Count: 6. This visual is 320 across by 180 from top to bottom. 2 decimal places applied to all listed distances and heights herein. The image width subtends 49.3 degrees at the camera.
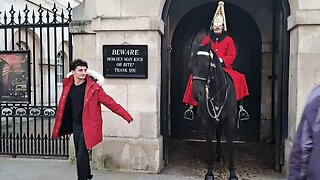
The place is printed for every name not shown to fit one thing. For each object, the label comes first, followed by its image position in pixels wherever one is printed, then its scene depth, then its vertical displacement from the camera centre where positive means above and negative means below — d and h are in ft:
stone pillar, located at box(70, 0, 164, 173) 20.06 -0.54
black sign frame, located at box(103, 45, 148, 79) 20.13 +1.32
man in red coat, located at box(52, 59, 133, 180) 15.67 -1.22
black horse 15.92 -0.65
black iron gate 23.30 -1.13
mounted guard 19.34 +2.01
